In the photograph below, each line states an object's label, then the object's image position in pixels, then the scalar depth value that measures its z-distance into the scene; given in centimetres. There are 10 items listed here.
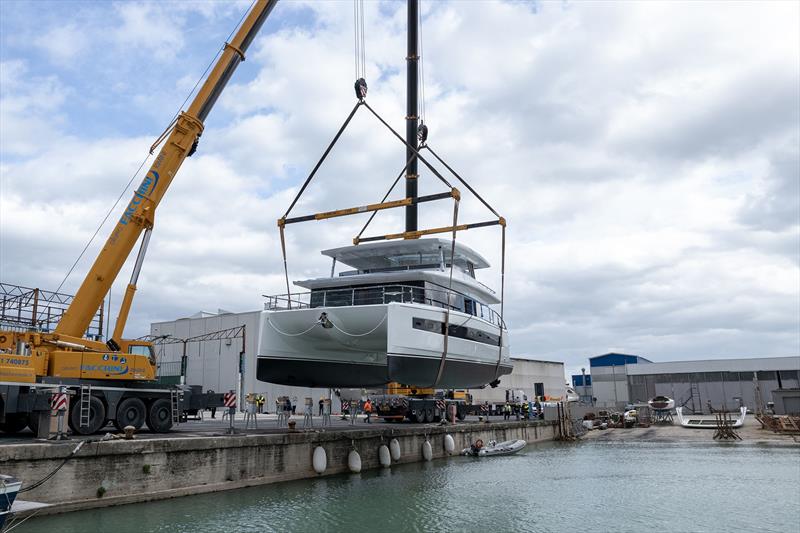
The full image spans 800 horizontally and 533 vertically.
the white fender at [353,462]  1532
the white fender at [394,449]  1739
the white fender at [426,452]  1931
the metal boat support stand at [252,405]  1591
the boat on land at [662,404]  3722
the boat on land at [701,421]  3169
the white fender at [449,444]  2084
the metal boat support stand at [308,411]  1613
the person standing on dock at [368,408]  2366
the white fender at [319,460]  1409
